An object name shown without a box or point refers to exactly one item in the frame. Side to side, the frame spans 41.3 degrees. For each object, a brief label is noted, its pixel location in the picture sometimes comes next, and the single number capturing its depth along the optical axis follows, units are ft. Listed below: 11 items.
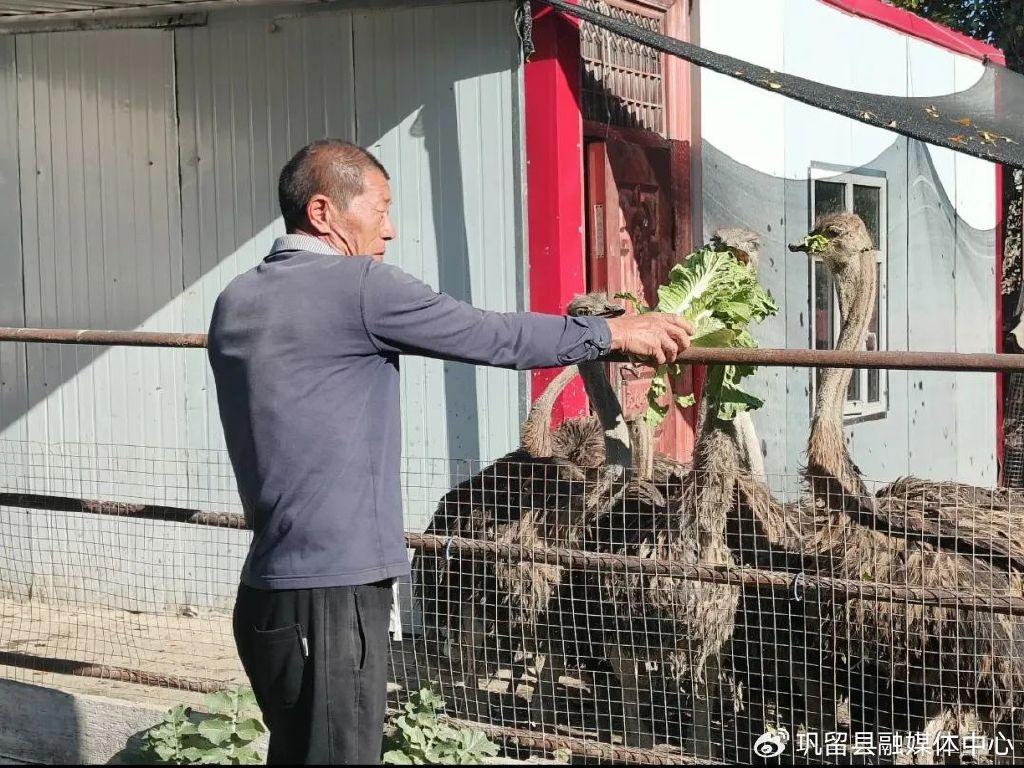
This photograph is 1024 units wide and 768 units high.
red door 23.13
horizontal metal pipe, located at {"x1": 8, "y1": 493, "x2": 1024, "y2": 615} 12.81
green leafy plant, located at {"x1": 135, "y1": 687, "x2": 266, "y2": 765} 14.07
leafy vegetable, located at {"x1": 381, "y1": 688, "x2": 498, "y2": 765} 13.76
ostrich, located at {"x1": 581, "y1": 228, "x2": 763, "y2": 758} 14.66
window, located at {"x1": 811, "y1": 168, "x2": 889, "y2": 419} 29.37
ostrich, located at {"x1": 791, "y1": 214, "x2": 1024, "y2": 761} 13.69
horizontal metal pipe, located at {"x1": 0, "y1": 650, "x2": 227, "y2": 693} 15.89
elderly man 10.46
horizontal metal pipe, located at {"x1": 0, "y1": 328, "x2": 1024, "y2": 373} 11.69
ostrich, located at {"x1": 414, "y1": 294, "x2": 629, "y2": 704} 15.57
